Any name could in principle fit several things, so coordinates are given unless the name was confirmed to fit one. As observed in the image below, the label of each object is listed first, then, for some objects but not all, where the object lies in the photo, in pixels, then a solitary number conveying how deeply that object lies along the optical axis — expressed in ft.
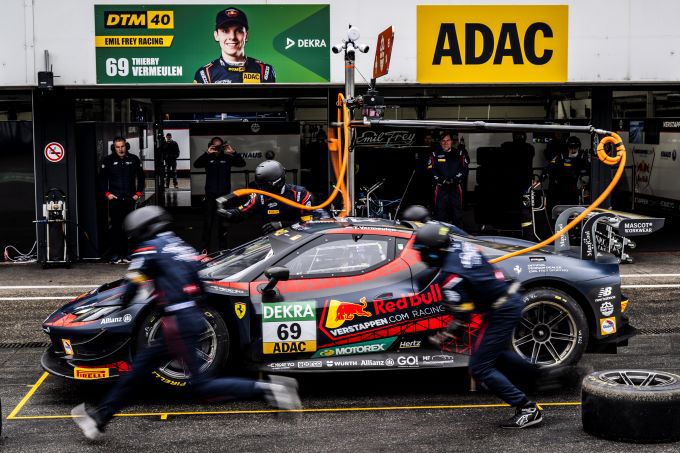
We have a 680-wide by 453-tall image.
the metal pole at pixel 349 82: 36.06
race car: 26.13
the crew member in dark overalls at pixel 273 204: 34.60
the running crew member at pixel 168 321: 22.40
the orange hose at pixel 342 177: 27.71
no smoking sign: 52.39
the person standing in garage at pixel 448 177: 54.75
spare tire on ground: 22.45
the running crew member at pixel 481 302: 23.54
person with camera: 54.34
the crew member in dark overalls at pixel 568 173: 56.24
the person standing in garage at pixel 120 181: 52.06
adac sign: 51.21
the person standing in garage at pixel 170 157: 88.79
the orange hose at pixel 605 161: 25.95
